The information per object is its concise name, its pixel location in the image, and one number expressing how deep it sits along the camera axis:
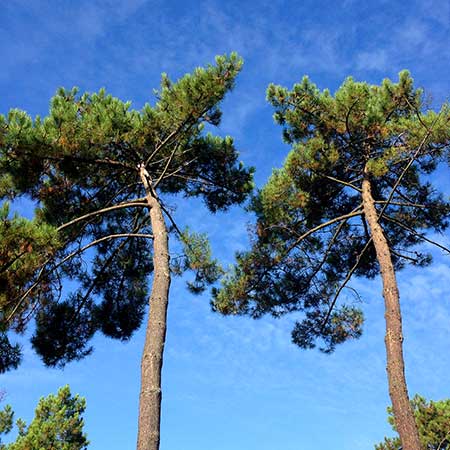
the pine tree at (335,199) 9.14
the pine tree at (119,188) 7.18
